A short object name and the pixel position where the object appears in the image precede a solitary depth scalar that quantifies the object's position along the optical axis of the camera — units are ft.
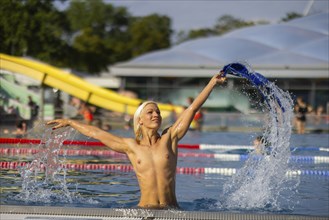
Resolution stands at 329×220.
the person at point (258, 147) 33.32
